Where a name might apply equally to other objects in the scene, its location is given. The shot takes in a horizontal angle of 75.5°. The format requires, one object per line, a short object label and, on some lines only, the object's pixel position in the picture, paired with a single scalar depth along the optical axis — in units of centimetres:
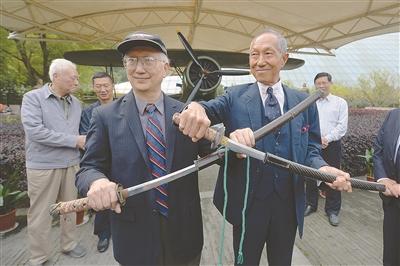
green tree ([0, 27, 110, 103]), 1547
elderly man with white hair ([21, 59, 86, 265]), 278
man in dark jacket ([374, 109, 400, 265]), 216
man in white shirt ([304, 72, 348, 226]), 402
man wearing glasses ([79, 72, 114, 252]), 329
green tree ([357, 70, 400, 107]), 2352
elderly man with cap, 150
